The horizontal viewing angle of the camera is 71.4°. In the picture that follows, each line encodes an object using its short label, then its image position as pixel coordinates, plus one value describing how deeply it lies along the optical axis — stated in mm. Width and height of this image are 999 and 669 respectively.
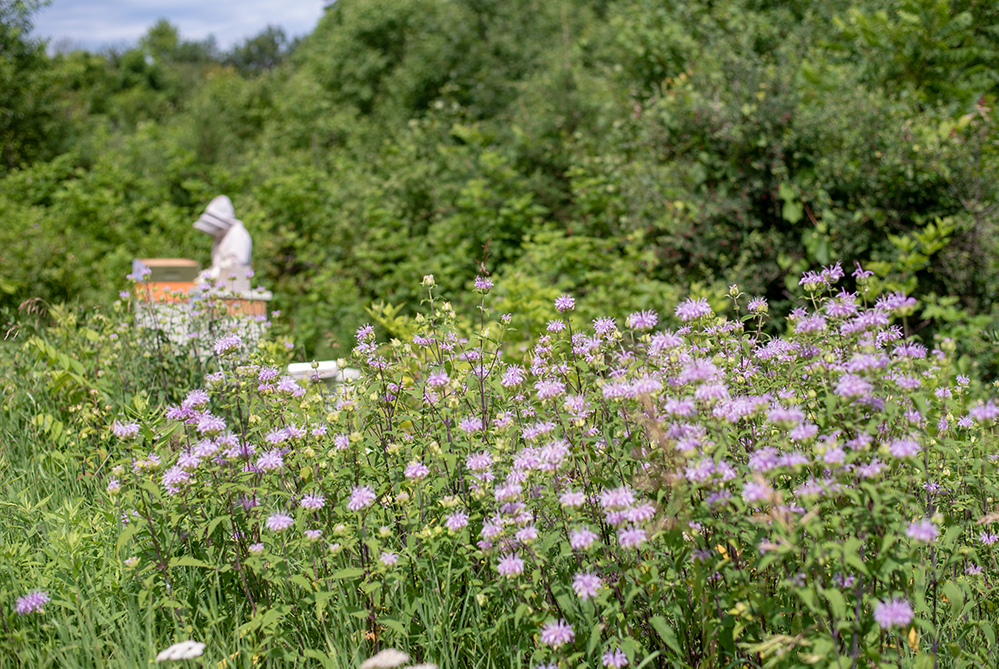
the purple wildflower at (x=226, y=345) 2189
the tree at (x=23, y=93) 13133
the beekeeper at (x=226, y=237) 6926
